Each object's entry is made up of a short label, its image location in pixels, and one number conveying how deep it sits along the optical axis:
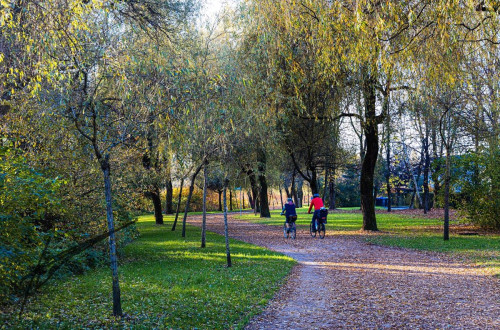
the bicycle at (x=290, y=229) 17.23
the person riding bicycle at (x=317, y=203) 16.47
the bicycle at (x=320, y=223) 16.72
